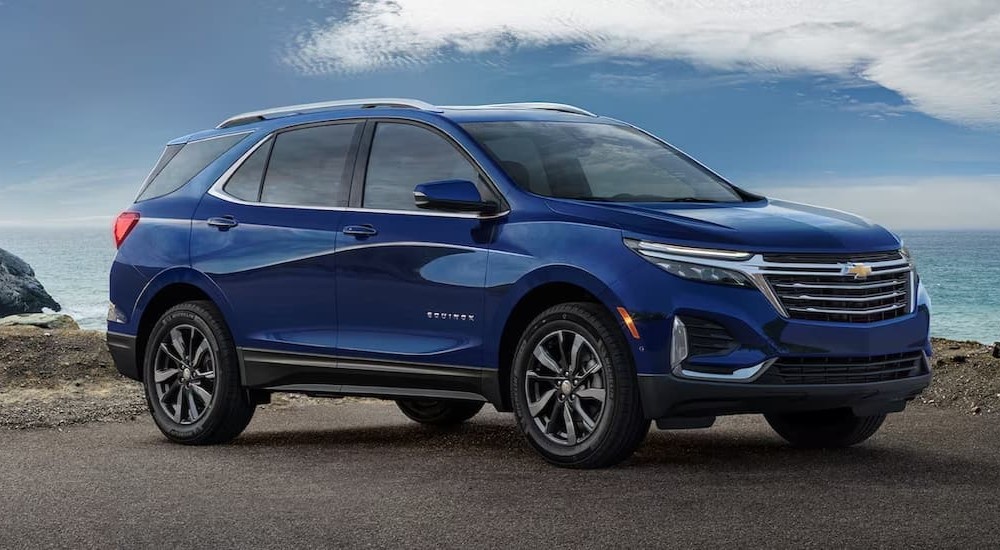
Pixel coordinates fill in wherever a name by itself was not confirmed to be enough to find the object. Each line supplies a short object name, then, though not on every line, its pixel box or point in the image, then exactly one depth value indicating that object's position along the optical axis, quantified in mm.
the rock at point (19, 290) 53625
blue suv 6879
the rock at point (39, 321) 19984
